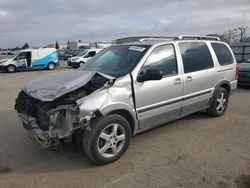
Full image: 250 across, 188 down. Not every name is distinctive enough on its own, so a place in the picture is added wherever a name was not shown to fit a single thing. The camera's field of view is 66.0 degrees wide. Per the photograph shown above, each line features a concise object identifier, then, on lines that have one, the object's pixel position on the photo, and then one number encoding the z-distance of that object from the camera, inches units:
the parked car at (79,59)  685.5
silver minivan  100.5
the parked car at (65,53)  1184.1
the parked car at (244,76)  277.6
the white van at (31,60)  624.4
